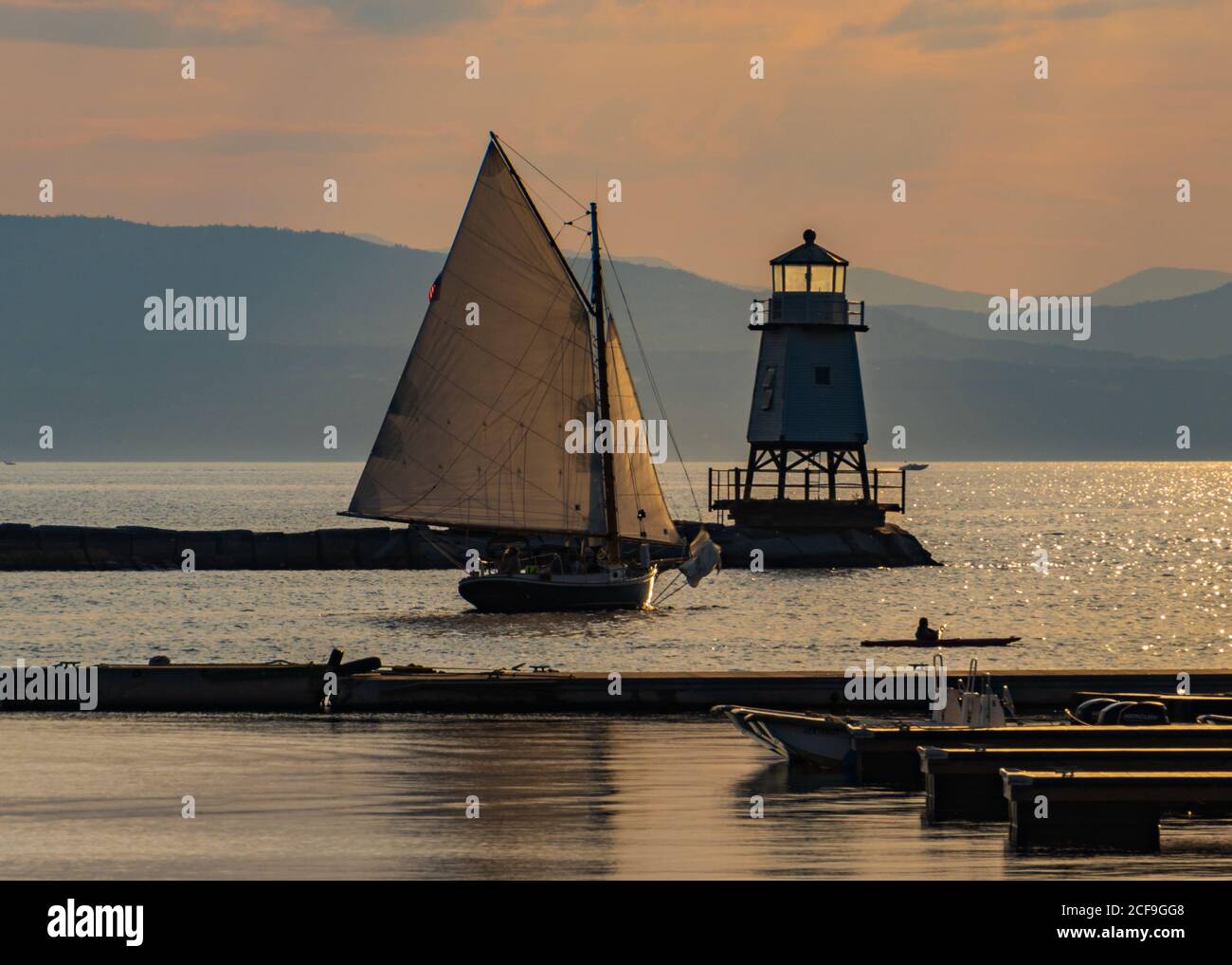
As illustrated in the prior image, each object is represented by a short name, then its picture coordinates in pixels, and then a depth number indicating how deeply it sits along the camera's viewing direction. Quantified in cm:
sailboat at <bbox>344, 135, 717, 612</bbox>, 6269
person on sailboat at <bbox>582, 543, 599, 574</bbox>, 6856
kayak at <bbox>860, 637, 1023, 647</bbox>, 5898
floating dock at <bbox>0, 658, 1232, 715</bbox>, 3378
